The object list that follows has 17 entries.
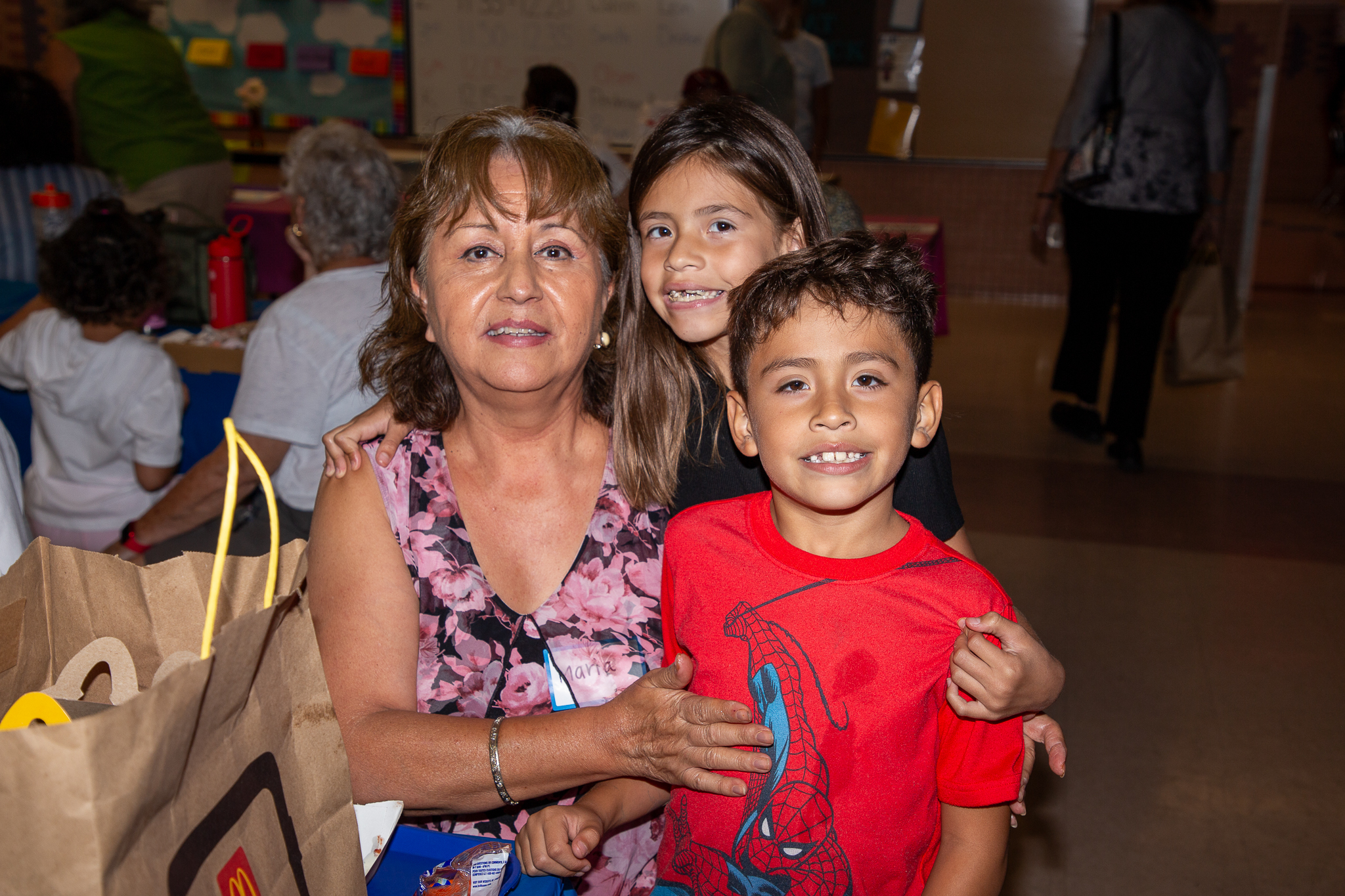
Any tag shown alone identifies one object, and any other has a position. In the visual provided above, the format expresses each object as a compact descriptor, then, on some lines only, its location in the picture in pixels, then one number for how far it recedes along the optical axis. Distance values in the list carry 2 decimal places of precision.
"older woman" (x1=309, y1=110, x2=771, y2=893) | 1.34
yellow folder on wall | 8.09
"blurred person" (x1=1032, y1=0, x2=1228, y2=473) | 4.34
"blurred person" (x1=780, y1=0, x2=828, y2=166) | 5.97
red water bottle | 3.36
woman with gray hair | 2.43
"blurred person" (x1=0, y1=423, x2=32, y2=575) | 1.17
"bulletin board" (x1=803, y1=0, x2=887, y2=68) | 7.95
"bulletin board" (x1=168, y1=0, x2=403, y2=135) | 8.05
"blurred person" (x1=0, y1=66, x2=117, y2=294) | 3.53
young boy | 1.11
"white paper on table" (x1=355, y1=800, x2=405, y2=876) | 1.03
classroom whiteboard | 7.80
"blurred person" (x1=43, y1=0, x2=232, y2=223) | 4.03
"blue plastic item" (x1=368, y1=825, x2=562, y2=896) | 1.04
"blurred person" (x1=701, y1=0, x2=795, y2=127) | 5.07
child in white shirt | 2.69
